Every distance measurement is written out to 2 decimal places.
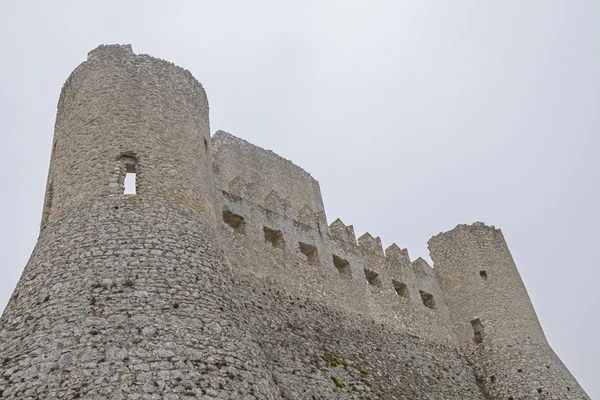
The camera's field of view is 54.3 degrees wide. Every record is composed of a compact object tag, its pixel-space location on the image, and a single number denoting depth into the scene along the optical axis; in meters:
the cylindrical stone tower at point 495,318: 18.23
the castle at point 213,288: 8.80
